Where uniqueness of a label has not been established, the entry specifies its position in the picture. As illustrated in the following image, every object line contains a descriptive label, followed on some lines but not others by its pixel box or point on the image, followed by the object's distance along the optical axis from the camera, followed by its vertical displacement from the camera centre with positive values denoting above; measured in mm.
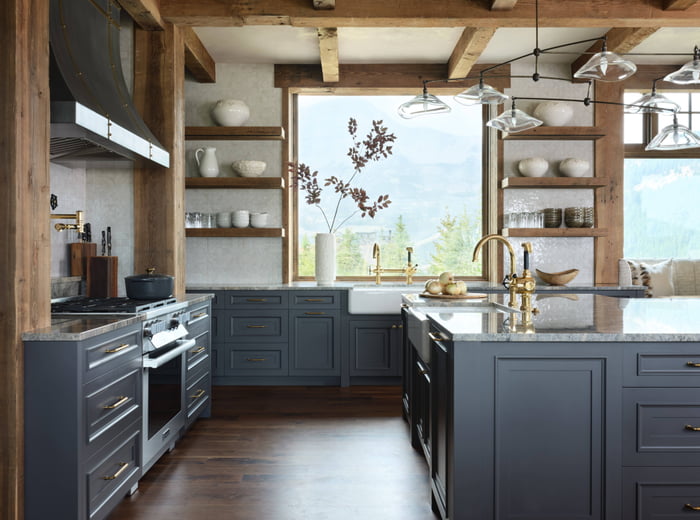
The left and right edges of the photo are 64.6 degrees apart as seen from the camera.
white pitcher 4969 +872
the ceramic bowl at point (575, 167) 5070 +861
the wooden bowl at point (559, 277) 4844 -144
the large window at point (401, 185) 5492 +750
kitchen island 1923 -575
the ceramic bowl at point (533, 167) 5086 +866
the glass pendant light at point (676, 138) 3045 +686
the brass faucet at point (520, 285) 2836 -128
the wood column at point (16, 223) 2074 +141
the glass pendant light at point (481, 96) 3041 +919
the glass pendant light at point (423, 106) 3186 +903
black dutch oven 3070 -153
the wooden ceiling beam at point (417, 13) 3688 +1659
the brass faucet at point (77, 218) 2743 +207
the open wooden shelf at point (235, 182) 4945 +696
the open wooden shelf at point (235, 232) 4980 +250
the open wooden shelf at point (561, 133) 5047 +1171
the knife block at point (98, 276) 3359 -101
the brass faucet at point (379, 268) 5062 -74
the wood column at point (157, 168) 3758 +626
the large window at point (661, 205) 5477 +555
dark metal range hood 2465 +834
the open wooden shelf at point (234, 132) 4953 +1148
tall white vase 5031 +8
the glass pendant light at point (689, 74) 2732 +952
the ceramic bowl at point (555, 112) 5074 +1361
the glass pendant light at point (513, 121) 3291 +843
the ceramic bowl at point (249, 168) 5004 +835
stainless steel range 2703 -510
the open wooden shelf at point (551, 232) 5059 +260
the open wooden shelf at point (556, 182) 5016 +717
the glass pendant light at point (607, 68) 2578 +922
